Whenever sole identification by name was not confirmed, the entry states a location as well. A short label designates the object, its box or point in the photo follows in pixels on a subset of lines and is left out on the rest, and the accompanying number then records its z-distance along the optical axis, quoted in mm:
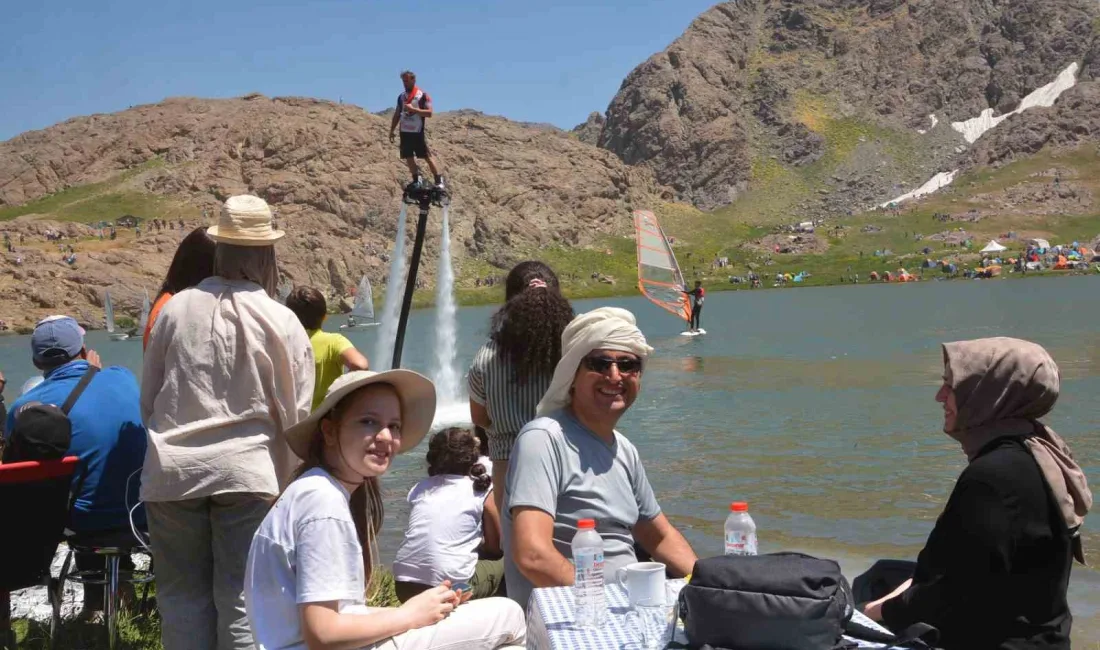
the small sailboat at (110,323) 87562
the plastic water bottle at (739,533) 4277
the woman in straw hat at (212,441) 4738
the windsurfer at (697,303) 52406
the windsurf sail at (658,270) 47156
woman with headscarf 3852
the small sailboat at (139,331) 84000
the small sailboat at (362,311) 87812
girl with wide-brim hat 3561
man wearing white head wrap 4500
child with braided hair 6137
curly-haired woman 6016
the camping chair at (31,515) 5426
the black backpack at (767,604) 3219
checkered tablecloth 3521
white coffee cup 3832
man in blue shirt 5938
